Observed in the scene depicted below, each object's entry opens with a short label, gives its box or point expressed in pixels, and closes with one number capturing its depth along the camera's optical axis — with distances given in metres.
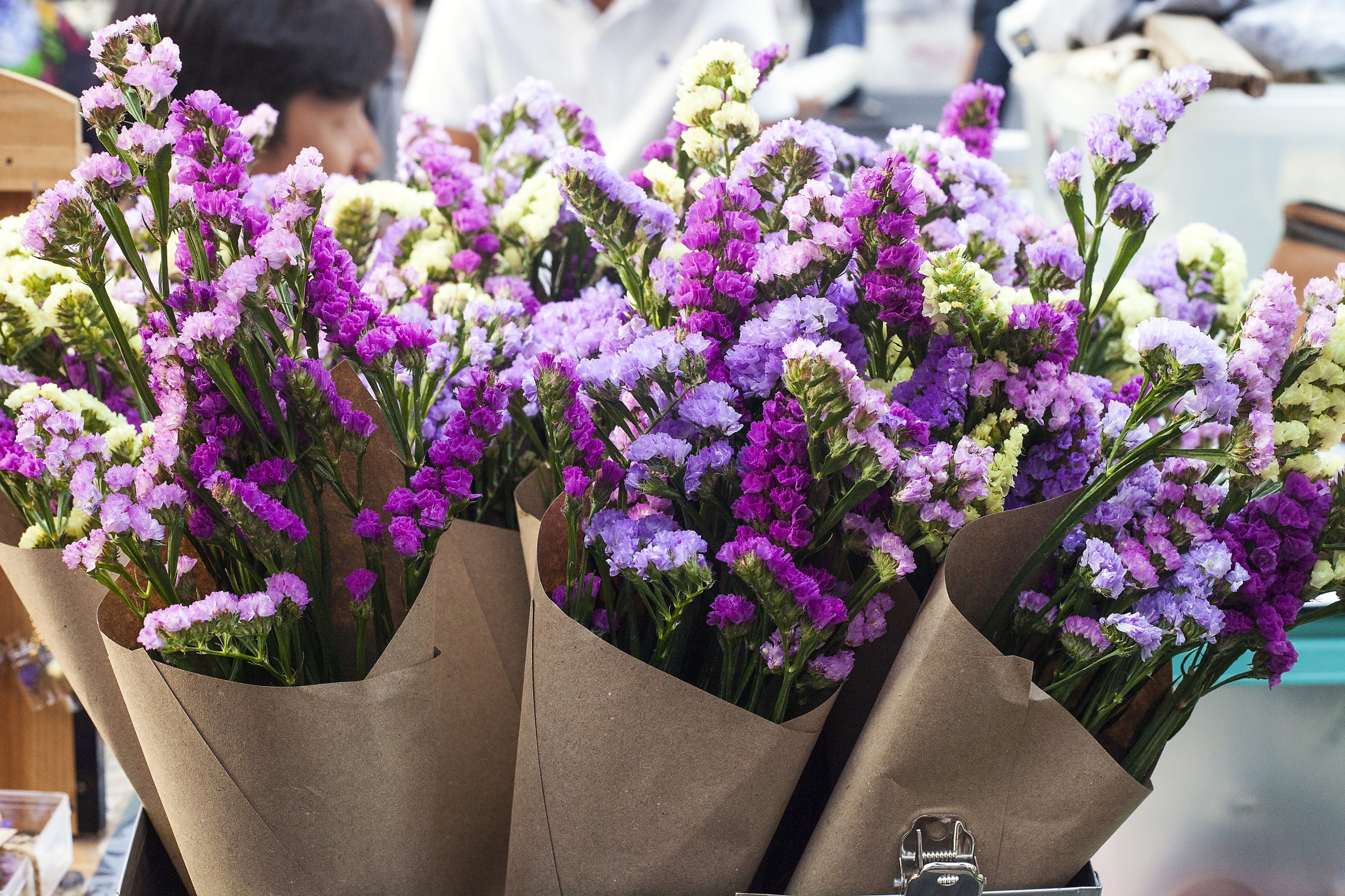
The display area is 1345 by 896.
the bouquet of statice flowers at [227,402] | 2.09
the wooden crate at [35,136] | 2.52
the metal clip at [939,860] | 2.15
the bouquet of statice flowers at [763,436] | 2.08
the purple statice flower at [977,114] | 2.43
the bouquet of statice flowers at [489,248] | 2.27
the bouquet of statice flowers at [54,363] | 2.20
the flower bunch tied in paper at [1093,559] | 2.11
